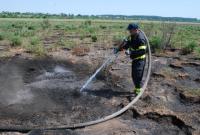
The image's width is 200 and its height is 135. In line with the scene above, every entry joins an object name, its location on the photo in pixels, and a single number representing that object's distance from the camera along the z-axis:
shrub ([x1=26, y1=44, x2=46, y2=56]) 7.73
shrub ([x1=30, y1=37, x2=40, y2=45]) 9.53
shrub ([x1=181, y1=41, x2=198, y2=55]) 8.46
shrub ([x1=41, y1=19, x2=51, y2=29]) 20.74
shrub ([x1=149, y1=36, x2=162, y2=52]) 8.87
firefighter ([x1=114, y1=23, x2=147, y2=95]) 4.40
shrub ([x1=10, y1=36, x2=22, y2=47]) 9.37
